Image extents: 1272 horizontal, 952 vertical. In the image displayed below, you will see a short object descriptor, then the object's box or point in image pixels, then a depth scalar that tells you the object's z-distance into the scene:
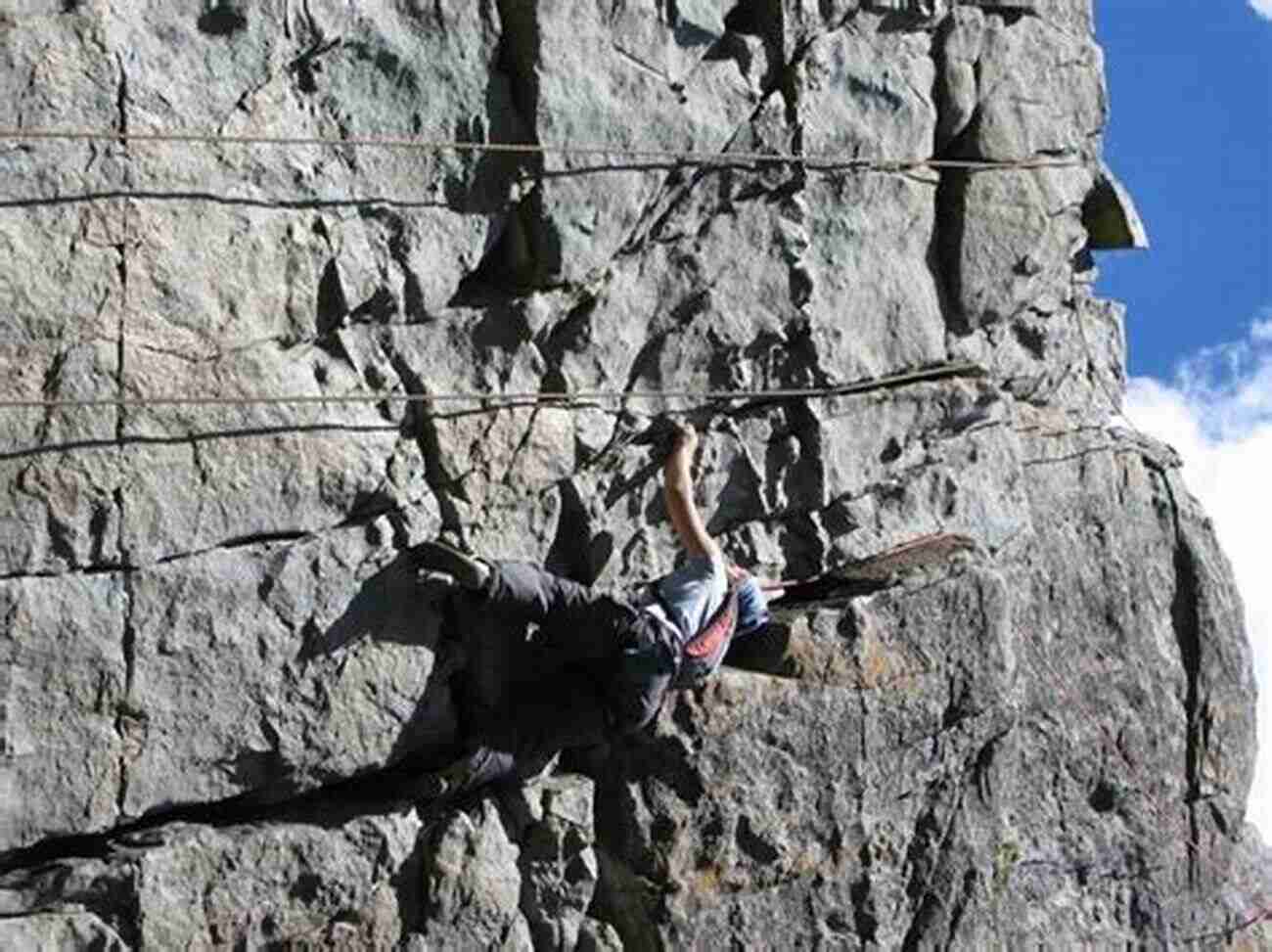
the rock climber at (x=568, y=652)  9.00
